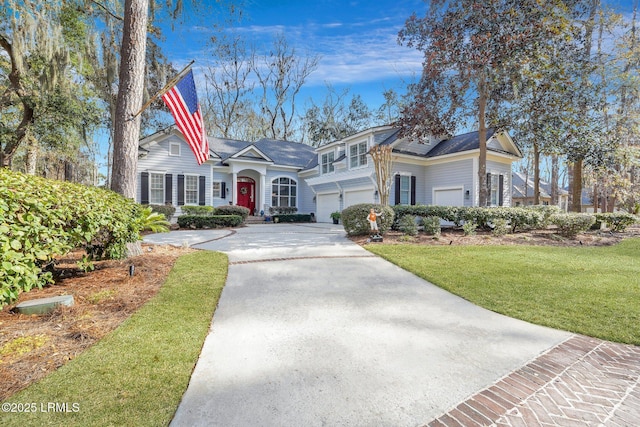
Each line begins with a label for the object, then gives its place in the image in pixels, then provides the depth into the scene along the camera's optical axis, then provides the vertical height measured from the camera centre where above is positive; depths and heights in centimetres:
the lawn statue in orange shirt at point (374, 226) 875 -44
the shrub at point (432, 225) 976 -42
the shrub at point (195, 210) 1667 +3
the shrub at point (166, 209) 1530 +7
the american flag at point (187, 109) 598 +208
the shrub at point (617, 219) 1295 -26
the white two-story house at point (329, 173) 1475 +211
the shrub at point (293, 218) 1926 -44
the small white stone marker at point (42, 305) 318 -101
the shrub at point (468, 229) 1002 -55
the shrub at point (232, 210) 1656 +4
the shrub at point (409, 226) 970 -45
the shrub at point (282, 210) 2016 +8
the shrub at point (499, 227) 1010 -48
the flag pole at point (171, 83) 576 +245
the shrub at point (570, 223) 1052 -35
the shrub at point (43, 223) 264 -14
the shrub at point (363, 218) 952 -20
